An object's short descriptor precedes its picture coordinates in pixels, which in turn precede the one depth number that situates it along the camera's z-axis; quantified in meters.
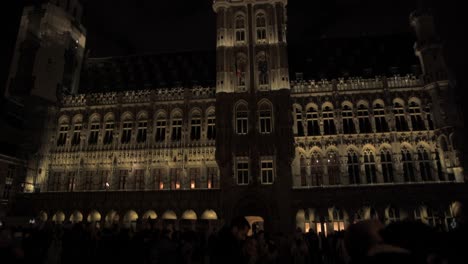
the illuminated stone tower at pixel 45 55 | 41.59
